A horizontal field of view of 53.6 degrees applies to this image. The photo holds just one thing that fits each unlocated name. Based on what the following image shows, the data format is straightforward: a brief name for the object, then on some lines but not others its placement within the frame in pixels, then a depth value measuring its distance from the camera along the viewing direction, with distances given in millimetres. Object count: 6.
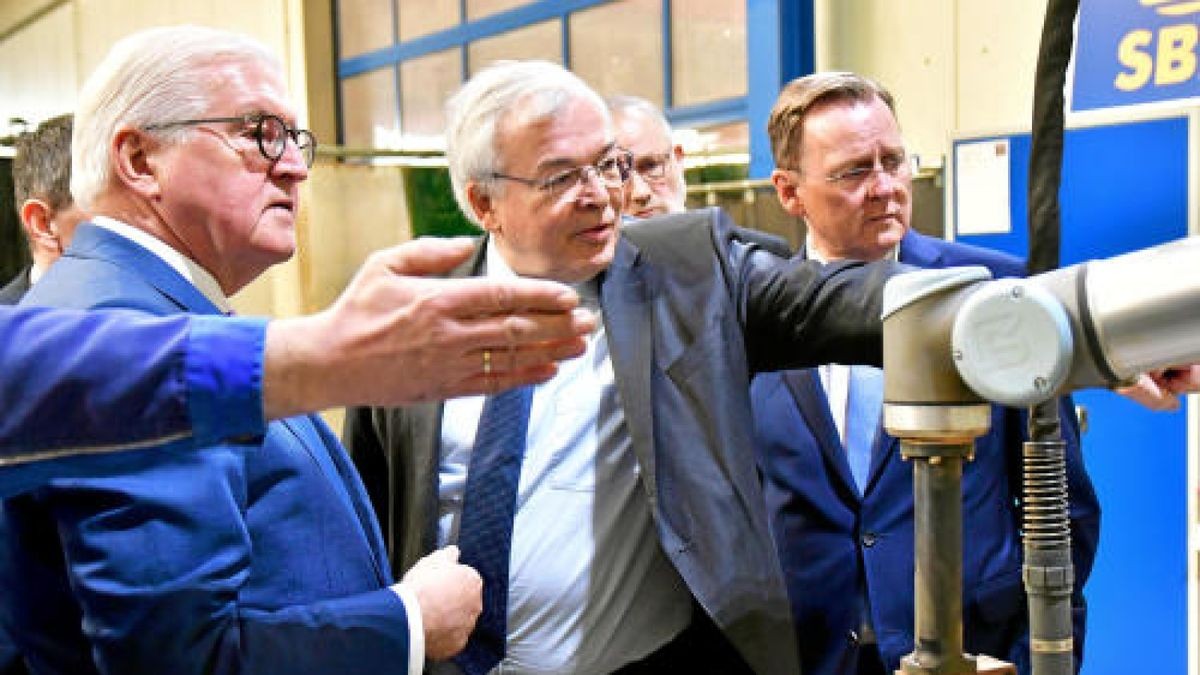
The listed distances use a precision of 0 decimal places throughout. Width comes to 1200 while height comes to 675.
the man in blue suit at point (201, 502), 977
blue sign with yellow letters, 2717
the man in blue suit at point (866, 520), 1657
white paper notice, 3055
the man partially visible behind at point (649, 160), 2657
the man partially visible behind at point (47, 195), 2311
